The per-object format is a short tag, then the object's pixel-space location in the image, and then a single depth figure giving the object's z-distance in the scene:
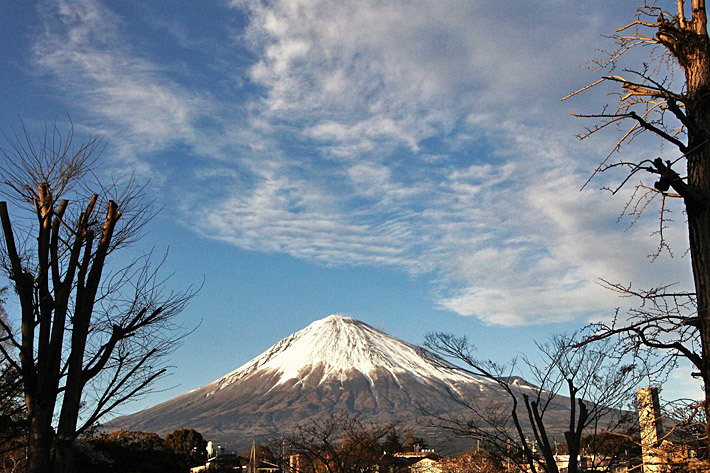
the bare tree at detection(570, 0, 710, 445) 4.89
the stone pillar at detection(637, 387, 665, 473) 4.80
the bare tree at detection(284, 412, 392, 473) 21.48
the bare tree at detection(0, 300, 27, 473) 6.79
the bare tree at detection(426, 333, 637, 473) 10.23
